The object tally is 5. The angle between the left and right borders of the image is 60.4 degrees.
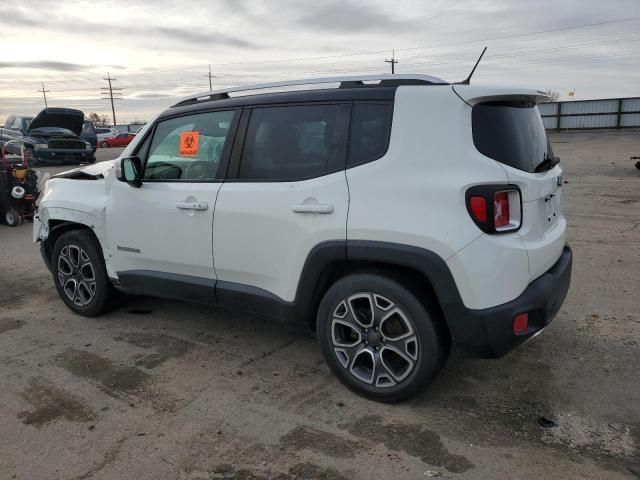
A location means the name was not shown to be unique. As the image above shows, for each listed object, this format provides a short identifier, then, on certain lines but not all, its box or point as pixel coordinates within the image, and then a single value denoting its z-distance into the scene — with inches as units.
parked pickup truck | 711.7
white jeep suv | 112.0
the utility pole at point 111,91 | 3333.9
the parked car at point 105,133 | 1406.3
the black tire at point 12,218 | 357.1
